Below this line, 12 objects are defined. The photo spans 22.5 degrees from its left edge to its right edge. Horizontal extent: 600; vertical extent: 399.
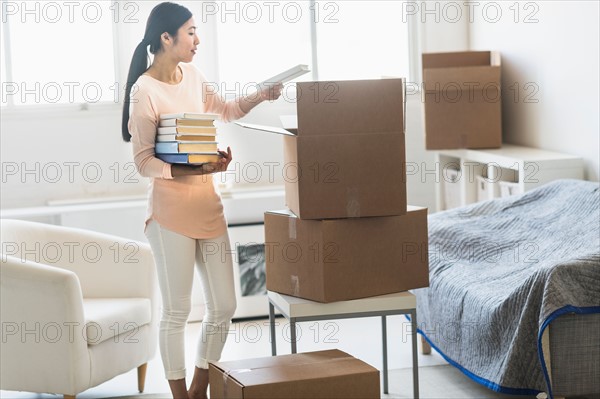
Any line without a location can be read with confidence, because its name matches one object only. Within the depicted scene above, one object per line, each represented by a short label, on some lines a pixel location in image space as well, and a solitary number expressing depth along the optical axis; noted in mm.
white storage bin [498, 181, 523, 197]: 7281
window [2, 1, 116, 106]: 8147
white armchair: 5459
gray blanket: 4889
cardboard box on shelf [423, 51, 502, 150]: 8016
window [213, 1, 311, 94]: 8560
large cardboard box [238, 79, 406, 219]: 4470
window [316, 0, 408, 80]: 8789
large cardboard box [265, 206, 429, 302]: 4597
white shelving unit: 7040
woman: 4954
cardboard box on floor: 4146
